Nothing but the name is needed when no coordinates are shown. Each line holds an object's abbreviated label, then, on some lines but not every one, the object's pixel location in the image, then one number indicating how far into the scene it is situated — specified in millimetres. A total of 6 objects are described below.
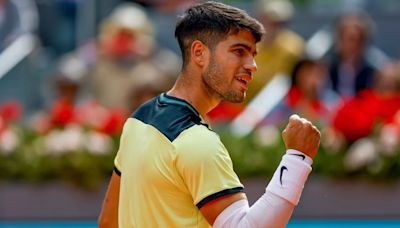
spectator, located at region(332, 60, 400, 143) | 18109
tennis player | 8539
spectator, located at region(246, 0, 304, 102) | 21437
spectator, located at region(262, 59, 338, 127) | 19609
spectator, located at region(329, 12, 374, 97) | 21125
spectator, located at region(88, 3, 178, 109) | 21578
